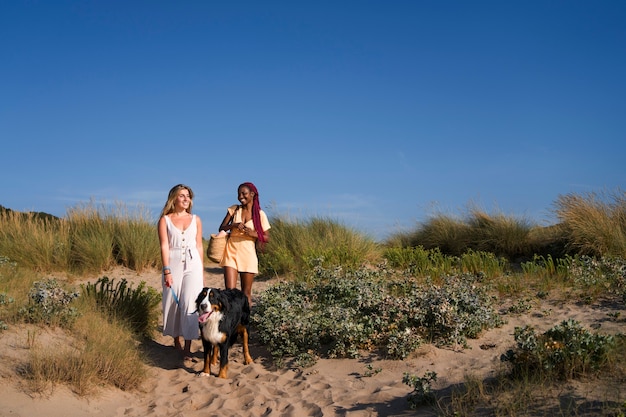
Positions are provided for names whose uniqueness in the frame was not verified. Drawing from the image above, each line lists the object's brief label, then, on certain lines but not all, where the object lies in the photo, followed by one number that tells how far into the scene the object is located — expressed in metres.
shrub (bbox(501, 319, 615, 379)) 4.96
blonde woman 7.52
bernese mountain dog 6.52
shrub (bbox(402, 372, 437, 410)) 5.20
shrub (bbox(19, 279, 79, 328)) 7.26
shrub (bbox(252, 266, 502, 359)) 7.25
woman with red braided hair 8.34
